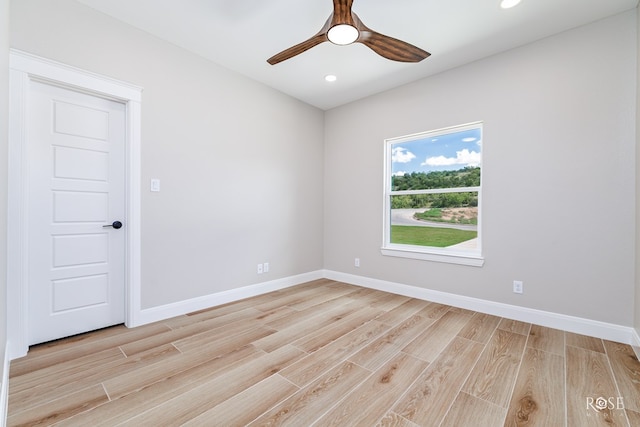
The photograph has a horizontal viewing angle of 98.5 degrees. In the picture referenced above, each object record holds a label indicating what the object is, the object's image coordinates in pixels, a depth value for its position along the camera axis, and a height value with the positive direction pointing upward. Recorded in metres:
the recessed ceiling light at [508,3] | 2.17 +1.65
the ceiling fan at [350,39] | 1.85 +1.28
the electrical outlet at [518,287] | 2.77 -0.76
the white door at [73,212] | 2.15 -0.04
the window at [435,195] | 3.17 +0.19
